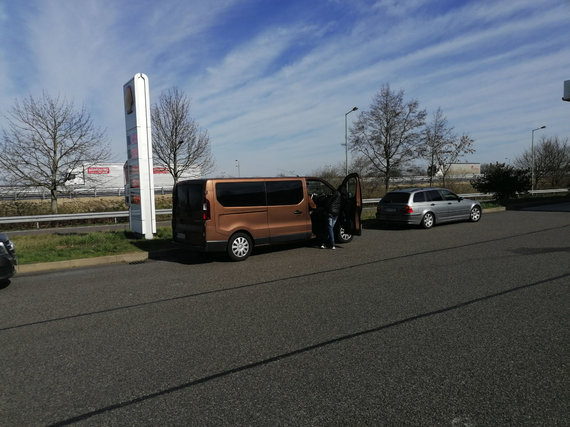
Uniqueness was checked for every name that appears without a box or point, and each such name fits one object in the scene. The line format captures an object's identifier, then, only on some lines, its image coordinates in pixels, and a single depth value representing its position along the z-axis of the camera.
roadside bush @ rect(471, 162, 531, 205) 25.92
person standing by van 10.18
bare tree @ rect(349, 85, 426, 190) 30.75
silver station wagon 14.09
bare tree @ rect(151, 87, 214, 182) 26.42
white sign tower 12.55
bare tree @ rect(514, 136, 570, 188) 49.78
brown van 8.77
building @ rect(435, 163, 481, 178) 66.29
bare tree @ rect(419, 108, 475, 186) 30.45
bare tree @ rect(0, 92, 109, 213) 21.17
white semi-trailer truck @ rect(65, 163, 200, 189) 24.15
